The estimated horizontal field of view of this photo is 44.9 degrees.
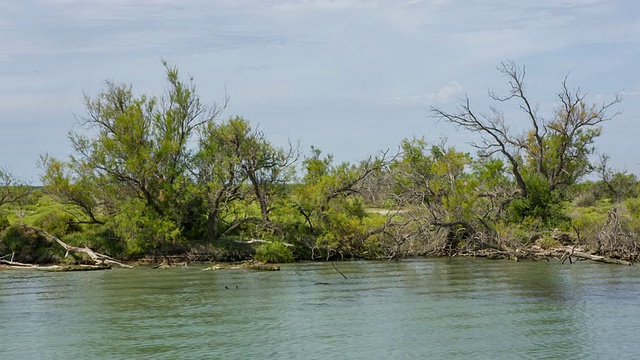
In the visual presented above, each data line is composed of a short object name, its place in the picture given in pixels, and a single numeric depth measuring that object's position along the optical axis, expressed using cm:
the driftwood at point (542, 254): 3474
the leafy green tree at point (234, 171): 4103
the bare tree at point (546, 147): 4547
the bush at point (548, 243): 3874
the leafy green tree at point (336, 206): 3947
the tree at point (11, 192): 4134
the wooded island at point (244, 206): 3866
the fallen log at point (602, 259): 3394
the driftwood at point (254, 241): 3906
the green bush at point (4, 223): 3969
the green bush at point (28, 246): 3859
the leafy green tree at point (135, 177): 3962
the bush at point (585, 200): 6600
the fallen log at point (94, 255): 3683
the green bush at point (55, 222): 4025
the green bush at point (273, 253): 3838
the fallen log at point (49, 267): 3566
